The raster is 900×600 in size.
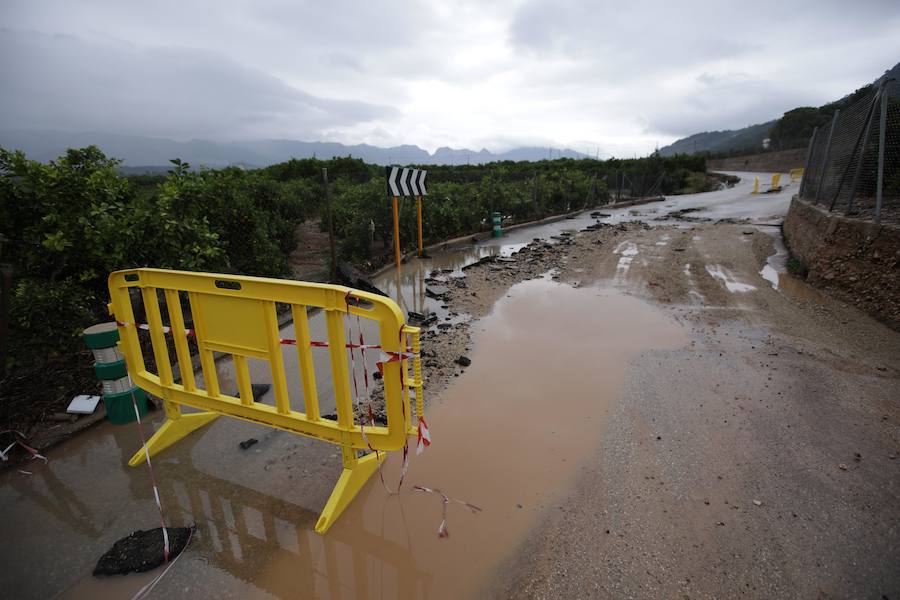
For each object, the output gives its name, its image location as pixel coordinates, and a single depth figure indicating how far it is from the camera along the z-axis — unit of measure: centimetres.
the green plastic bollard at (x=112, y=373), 353
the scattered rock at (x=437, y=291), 773
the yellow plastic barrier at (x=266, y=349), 260
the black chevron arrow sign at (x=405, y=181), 837
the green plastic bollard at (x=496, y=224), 1404
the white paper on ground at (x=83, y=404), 385
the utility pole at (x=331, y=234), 817
